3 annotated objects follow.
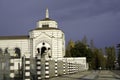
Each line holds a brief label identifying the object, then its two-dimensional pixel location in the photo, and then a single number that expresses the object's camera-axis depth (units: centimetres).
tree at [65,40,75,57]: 12923
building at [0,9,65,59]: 11331
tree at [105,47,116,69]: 12606
